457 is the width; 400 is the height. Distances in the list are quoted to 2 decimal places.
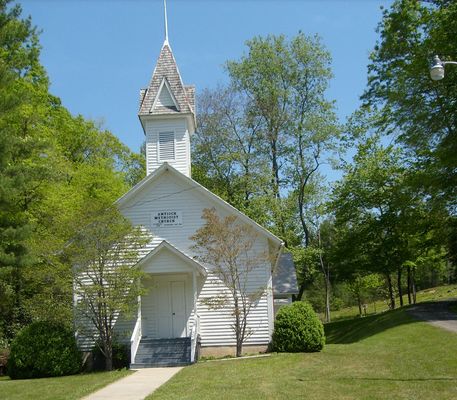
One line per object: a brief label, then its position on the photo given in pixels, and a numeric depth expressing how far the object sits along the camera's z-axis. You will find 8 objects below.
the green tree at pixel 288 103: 37.19
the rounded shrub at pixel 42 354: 17.77
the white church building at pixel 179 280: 20.06
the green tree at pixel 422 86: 21.70
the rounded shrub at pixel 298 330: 19.36
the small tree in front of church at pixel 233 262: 19.56
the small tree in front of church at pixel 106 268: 17.86
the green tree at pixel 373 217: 35.88
